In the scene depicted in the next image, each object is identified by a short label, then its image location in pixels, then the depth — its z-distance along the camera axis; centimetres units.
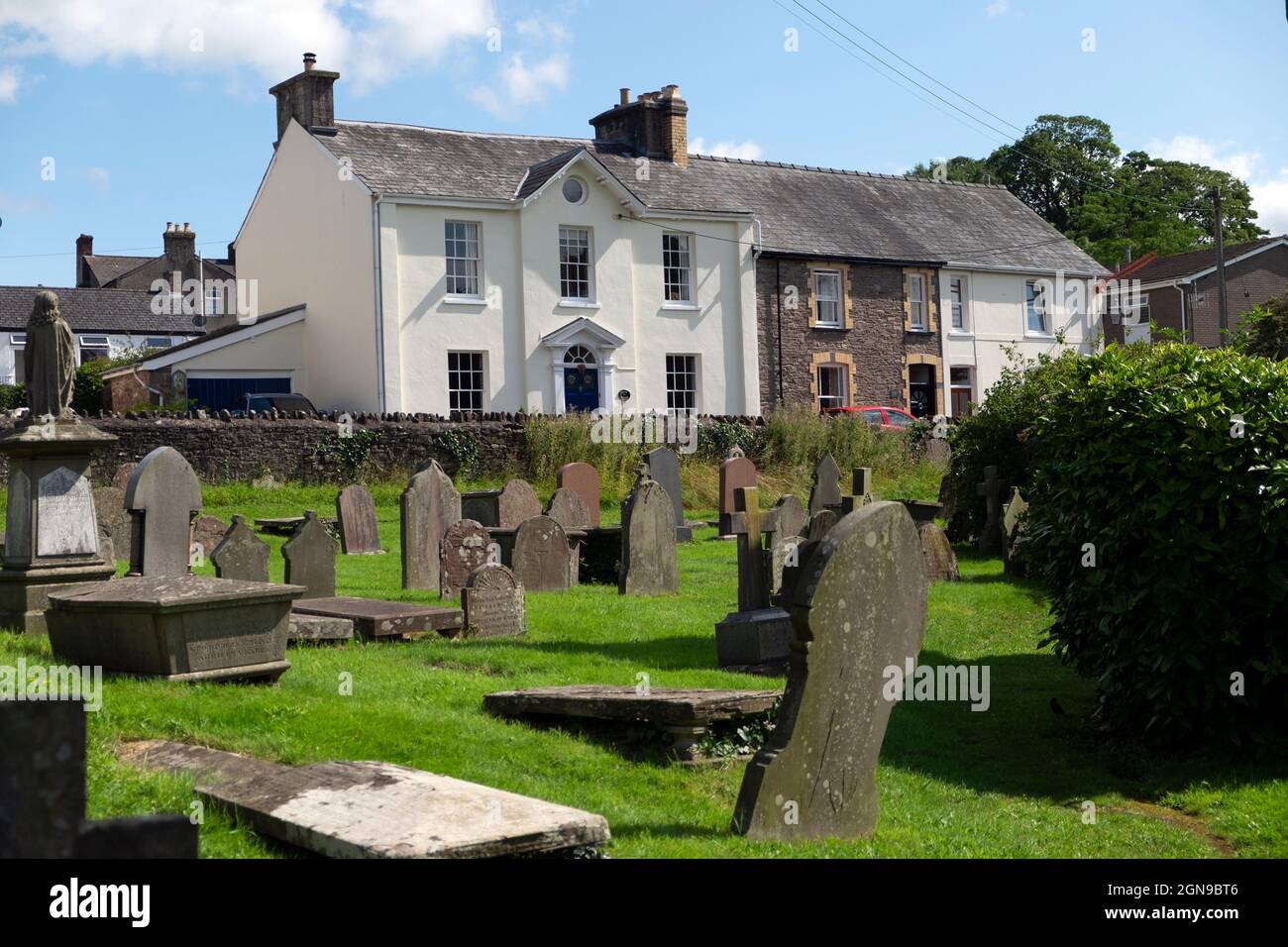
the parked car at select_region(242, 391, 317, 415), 3291
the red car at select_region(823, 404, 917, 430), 3495
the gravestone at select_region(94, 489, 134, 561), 1836
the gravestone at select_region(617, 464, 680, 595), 1582
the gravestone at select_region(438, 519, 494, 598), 1468
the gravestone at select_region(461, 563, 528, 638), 1222
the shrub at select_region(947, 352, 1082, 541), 2078
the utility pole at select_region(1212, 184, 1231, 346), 3903
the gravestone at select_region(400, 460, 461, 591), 1611
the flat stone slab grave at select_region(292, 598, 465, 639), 1166
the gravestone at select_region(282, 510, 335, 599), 1416
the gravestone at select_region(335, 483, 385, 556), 1977
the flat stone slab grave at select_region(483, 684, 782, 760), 808
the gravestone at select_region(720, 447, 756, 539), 2517
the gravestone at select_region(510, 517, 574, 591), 1560
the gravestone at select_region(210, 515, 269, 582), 1327
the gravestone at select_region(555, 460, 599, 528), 2255
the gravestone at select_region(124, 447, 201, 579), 1240
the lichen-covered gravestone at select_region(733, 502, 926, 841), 659
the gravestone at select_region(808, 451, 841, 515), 2197
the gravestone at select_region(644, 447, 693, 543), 2300
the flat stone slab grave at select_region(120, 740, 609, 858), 509
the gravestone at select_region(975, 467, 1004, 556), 2058
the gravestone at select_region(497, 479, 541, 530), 1994
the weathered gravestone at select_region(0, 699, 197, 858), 338
